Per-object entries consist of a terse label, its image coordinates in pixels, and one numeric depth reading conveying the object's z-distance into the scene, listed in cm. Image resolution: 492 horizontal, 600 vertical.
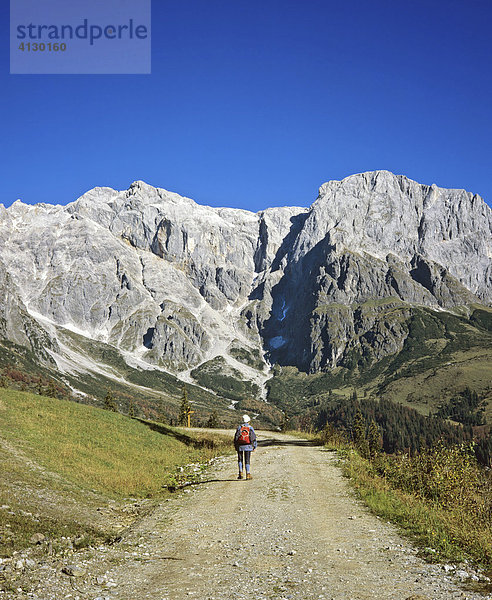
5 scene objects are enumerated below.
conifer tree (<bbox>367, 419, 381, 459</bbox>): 2986
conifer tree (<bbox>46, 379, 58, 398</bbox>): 11540
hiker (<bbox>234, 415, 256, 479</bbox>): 2380
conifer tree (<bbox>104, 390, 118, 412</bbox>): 11196
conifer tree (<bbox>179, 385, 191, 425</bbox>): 8246
